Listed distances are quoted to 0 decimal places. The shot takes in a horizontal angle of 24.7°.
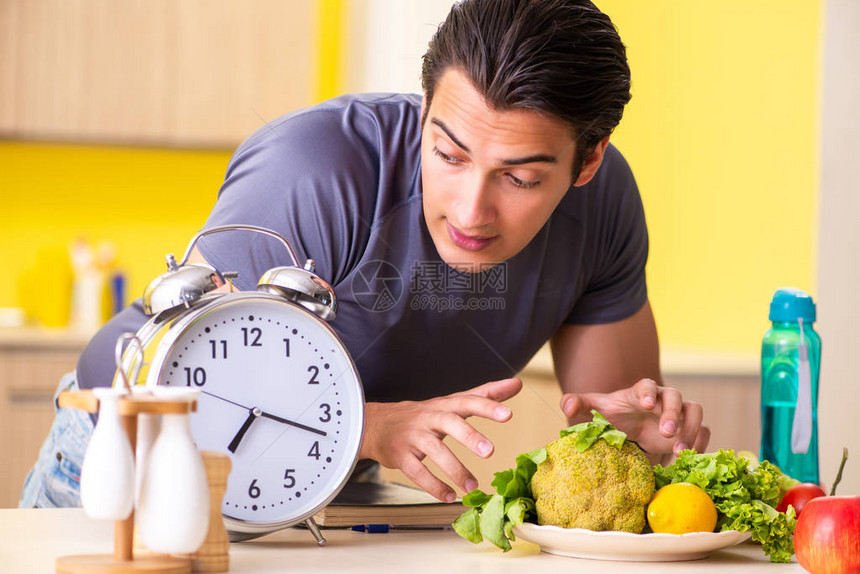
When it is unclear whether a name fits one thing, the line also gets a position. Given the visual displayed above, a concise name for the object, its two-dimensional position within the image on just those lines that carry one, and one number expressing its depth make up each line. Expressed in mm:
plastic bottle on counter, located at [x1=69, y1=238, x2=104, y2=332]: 4561
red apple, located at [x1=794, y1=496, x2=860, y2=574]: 1649
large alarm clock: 1703
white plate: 1696
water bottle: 2062
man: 1974
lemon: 1720
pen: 1830
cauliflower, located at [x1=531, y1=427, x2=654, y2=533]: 1714
